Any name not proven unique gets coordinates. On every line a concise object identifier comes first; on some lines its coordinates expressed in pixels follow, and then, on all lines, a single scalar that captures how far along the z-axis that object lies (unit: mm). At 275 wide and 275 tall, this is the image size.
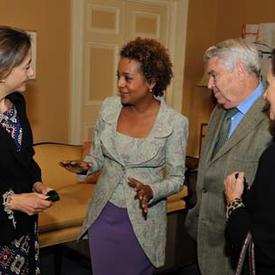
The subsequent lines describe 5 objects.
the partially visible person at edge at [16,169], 1675
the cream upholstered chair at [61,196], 3037
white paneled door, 4086
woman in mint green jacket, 1965
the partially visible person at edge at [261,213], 1333
